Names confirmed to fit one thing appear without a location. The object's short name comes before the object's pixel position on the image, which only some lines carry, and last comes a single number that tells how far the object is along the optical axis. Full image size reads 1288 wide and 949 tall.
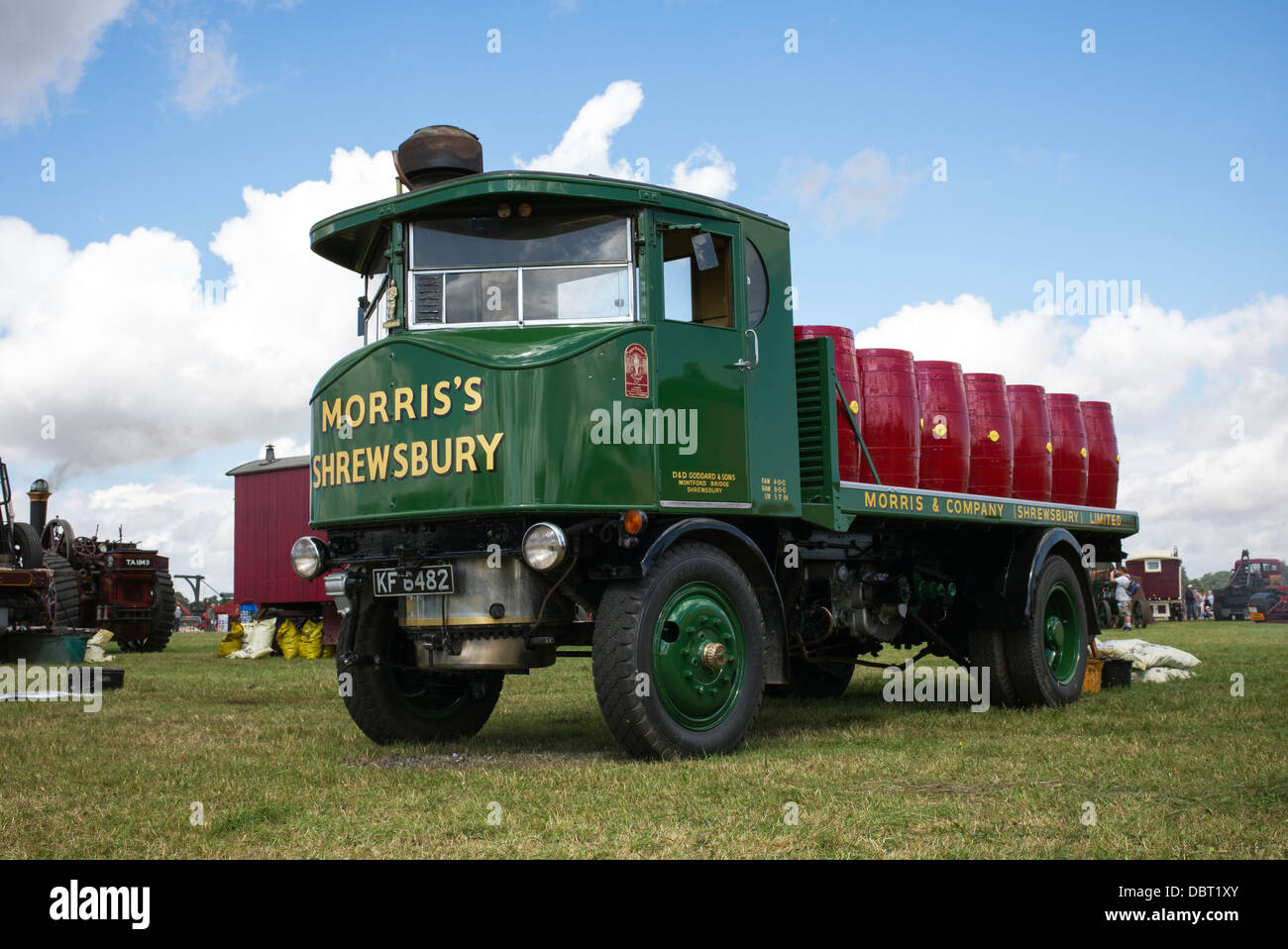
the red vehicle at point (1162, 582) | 43.59
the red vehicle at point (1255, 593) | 42.72
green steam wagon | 6.57
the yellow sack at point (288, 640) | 21.12
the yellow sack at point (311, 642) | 20.94
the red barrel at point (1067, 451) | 10.68
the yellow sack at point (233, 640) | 21.60
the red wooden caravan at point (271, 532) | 21.84
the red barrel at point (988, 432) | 9.85
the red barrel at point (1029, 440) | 10.25
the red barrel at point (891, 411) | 8.80
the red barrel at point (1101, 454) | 11.05
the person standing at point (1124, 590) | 29.98
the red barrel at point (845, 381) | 8.44
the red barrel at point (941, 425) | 9.32
